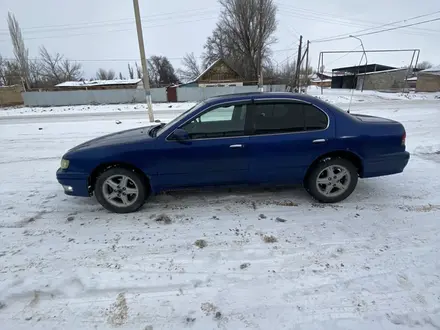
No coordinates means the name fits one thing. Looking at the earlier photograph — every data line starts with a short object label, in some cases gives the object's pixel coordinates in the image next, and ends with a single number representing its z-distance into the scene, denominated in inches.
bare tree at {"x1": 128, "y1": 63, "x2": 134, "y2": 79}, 2987.2
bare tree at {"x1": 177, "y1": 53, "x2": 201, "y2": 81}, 2159.2
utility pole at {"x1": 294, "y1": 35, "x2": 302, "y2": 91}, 960.9
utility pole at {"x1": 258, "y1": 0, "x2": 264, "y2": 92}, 1362.9
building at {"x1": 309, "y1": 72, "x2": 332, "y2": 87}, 2207.2
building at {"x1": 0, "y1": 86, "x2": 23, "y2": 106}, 1161.4
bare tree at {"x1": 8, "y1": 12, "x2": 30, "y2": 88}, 1521.9
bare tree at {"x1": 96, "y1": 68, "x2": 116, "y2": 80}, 2755.9
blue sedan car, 131.4
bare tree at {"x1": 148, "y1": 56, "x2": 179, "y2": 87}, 2471.7
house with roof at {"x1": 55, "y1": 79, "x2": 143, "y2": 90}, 1395.9
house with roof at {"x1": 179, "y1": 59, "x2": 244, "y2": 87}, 1416.1
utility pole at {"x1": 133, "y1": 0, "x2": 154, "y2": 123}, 467.5
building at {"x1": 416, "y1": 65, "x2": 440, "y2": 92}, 1154.3
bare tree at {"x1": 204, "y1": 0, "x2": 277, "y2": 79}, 1385.3
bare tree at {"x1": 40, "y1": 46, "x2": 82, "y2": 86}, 2050.9
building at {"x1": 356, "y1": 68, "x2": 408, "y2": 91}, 1411.2
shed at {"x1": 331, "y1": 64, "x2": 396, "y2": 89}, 1577.6
